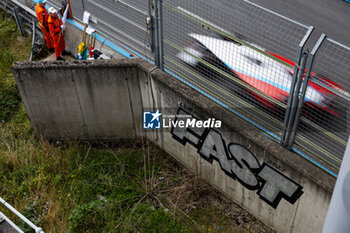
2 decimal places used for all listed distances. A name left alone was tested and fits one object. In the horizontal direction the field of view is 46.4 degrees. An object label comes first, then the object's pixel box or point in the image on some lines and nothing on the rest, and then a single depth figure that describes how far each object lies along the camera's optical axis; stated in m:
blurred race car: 5.54
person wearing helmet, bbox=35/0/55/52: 10.00
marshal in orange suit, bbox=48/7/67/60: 9.74
